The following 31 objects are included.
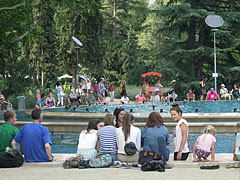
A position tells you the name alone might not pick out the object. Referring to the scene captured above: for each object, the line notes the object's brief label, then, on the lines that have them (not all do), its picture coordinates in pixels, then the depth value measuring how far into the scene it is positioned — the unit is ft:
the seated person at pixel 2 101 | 81.53
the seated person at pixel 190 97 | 105.19
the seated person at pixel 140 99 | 101.41
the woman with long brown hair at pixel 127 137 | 31.60
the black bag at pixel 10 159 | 31.76
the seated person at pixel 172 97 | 106.33
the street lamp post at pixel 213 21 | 129.86
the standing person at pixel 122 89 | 113.28
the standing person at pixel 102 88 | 110.42
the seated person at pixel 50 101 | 90.98
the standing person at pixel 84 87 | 119.34
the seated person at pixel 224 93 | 112.63
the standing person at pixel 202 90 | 112.16
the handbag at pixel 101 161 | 31.22
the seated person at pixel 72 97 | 105.91
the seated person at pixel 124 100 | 95.82
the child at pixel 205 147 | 31.71
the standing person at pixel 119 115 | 35.01
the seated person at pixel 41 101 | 81.35
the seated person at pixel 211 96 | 99.80
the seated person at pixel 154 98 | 95.66
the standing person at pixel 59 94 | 102.67
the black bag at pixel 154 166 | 29.35
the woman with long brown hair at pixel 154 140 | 30.70
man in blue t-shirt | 32.01
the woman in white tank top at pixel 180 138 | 32.37
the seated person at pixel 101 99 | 105.81
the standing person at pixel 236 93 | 111.24
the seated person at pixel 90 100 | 97.88
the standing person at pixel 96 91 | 108.88
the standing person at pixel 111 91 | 120.67
